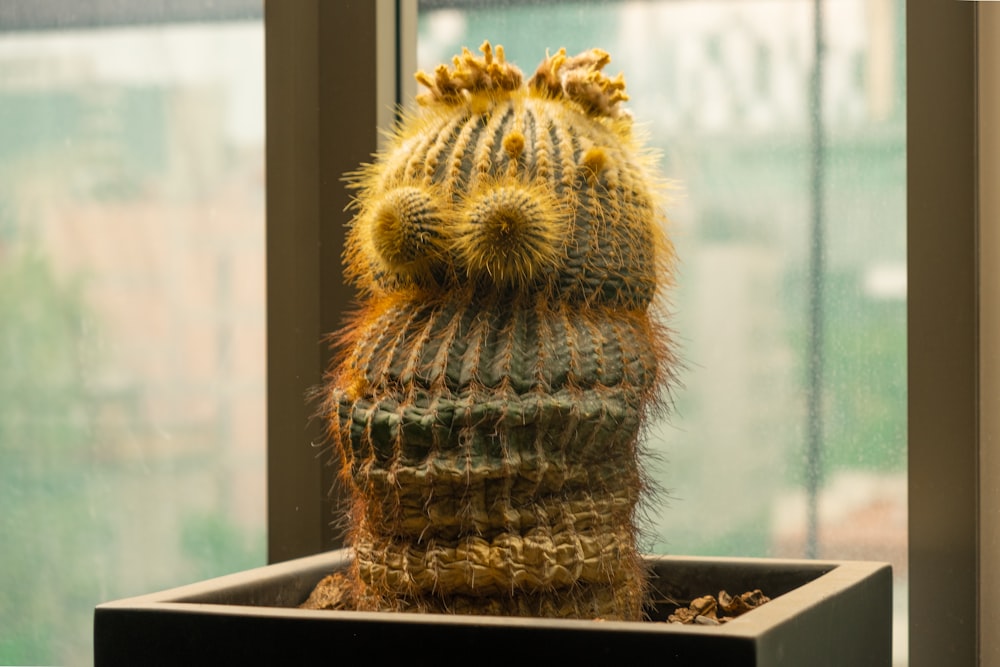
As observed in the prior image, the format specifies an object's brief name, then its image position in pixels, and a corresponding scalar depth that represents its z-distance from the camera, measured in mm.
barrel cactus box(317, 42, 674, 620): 1484
